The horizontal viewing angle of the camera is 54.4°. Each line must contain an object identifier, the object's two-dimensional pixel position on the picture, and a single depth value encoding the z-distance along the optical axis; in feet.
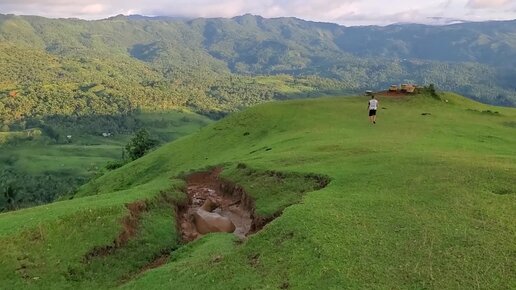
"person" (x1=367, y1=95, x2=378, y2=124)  140.67
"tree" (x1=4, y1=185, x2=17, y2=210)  266.36
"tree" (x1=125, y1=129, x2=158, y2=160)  244.05
